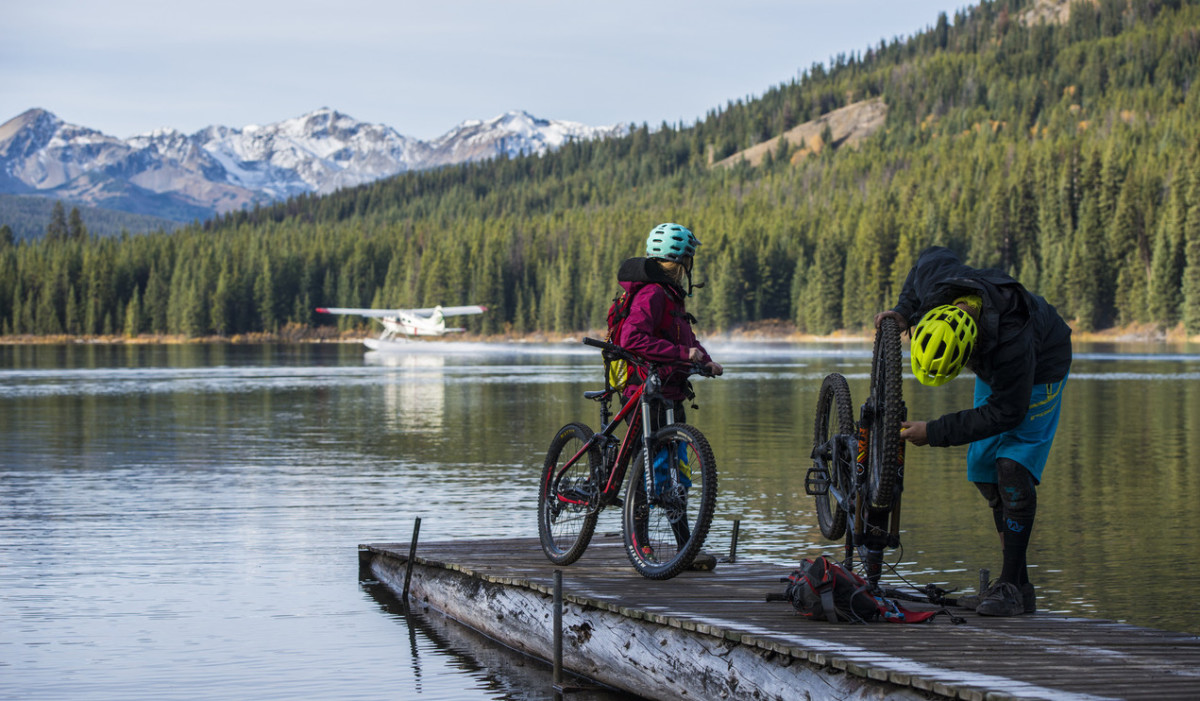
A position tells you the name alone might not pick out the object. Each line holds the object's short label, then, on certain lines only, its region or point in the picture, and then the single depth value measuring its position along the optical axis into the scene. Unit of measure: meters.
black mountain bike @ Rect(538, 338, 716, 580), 8.67
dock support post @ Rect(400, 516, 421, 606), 11.96
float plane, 108.81
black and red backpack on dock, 7.25
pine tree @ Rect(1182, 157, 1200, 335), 102.19
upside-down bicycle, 7.40
